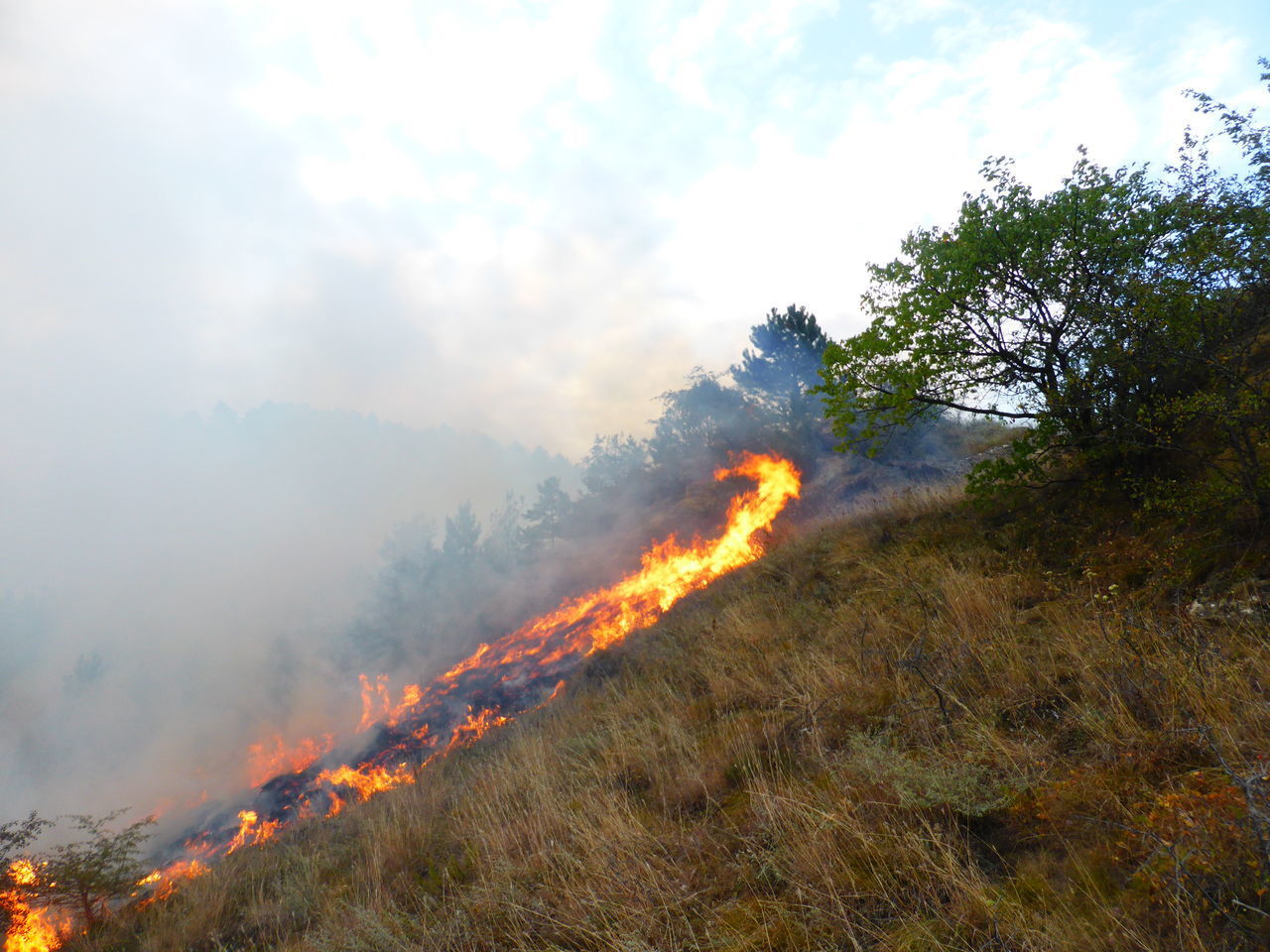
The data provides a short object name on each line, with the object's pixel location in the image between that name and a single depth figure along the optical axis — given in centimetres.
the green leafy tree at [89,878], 745
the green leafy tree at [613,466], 3119
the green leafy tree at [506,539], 2814
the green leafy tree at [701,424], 2842
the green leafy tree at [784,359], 2791
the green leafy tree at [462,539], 2848
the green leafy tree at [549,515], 2859
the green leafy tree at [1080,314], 505
